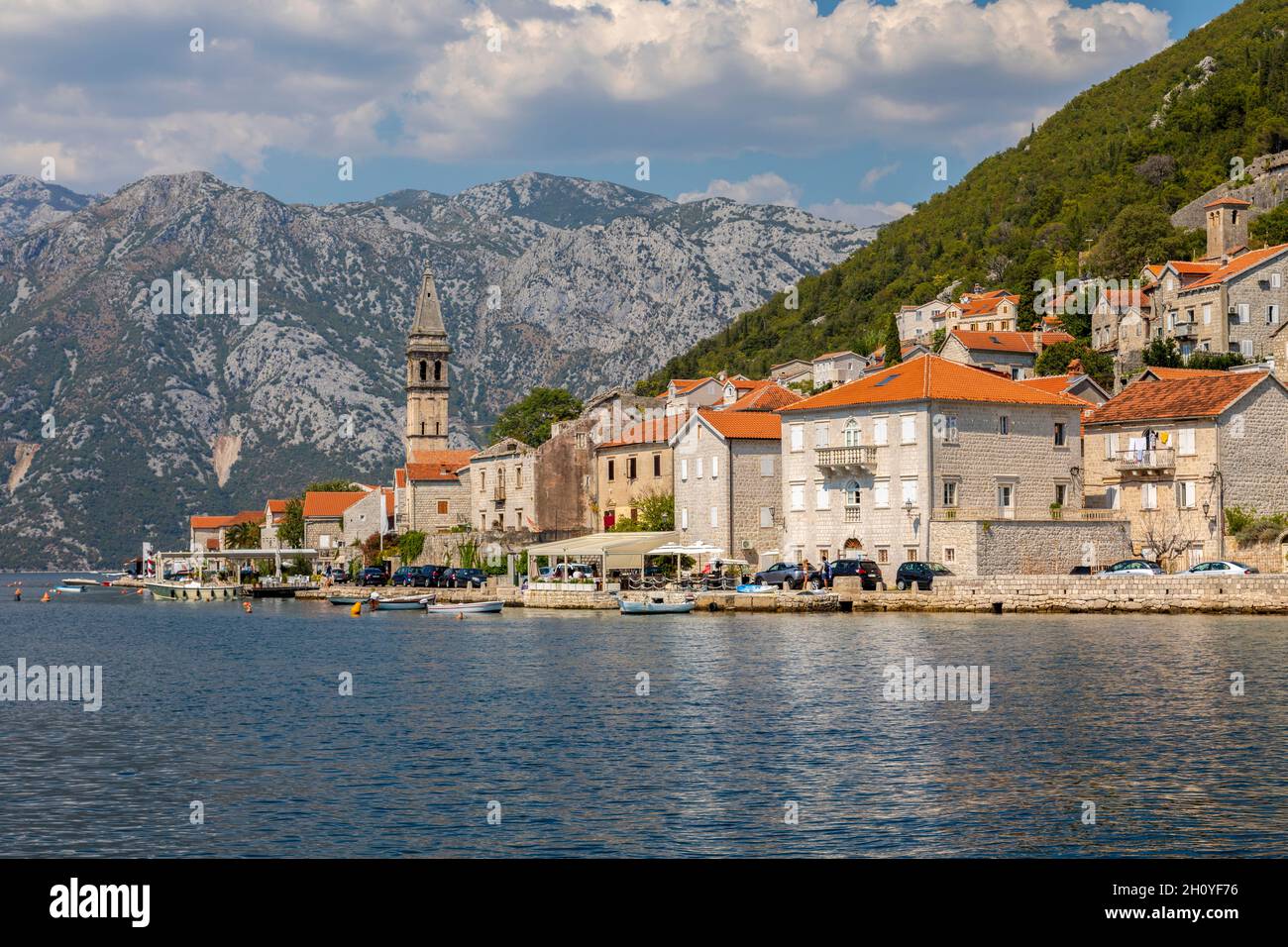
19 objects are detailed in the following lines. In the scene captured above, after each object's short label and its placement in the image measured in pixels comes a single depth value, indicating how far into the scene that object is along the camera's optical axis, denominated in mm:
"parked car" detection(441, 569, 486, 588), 95269
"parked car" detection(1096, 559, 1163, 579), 61562
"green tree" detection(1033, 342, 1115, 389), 106688
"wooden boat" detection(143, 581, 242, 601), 127812
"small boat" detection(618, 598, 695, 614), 72750
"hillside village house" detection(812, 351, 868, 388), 125625
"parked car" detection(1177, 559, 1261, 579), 59500
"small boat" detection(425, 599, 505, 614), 81562
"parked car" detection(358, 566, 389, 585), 110562
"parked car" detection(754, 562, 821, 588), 72750
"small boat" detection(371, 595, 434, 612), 91938
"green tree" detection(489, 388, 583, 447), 140125
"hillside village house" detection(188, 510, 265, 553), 193750
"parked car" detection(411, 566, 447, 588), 99625
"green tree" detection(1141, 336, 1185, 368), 101375
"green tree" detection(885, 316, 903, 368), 119688
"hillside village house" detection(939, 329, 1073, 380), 114562
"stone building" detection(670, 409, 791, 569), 82500
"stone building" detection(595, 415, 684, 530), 93062
